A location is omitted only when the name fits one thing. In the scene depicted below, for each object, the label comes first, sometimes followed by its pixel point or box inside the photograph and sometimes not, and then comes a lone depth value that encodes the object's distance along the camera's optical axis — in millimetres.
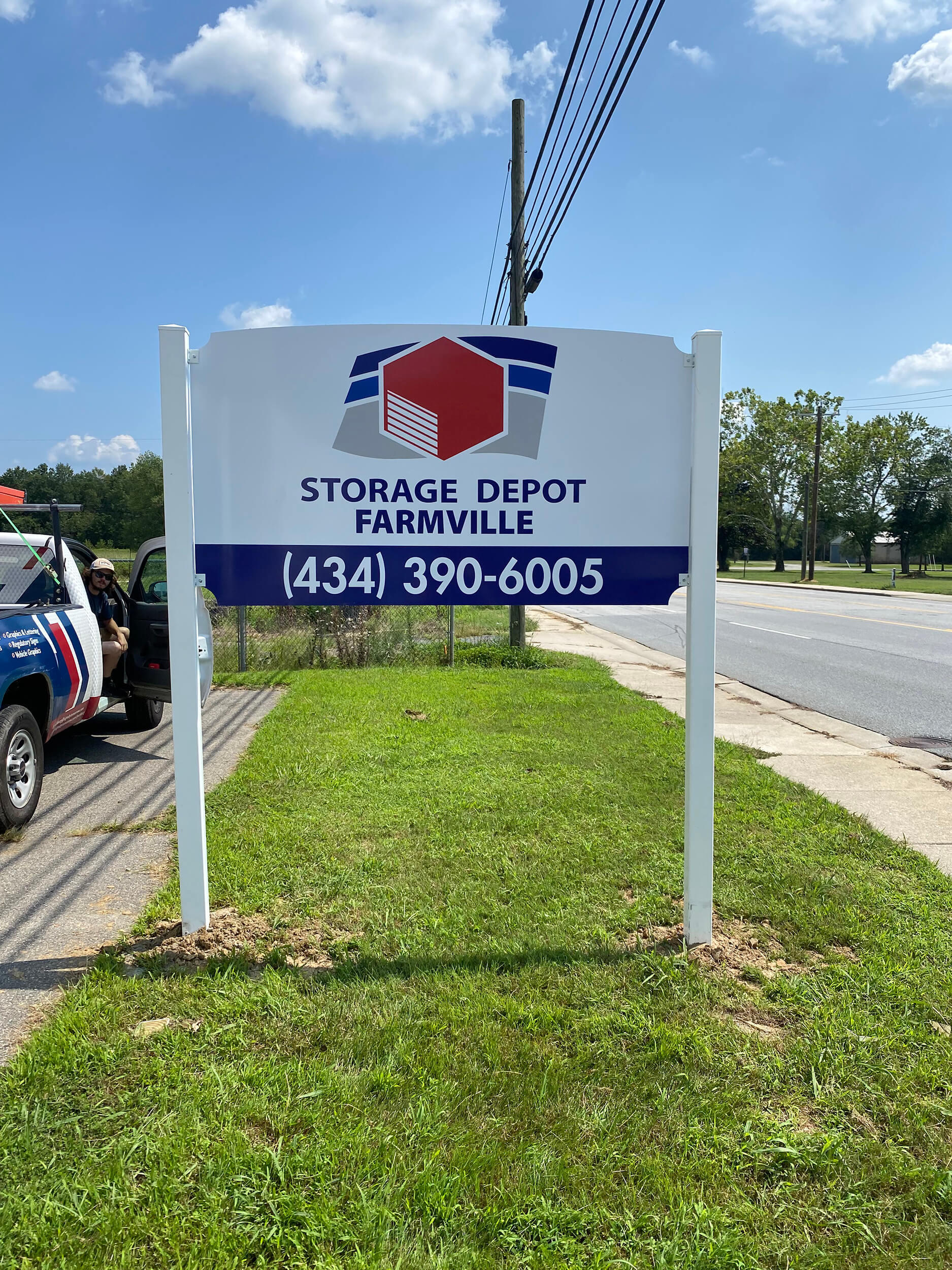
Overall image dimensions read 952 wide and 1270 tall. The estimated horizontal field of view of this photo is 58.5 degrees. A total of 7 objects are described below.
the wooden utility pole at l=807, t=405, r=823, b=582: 43491
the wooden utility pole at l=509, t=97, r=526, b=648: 13273
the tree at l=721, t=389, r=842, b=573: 63812
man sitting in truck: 6887
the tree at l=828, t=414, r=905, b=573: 59812
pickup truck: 4918
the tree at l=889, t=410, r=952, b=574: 56219
